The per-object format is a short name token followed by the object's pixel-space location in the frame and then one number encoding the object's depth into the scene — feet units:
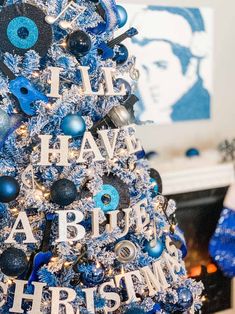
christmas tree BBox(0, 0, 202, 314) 3.67
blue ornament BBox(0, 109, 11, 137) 3.59
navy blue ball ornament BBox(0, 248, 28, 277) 3.59
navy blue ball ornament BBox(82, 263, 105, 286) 3.76
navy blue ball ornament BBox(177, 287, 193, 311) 4.26
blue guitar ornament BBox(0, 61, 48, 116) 3.63
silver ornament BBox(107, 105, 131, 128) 4.04
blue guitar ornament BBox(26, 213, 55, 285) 3.69
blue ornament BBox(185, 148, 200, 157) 7.97
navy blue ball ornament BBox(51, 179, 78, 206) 3.61
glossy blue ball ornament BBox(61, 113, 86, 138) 3.70
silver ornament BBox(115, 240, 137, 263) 3.99
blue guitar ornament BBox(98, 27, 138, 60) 4.06
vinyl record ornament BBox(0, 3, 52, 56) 3.67
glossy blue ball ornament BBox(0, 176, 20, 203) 3.57
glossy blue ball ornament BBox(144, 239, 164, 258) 4.21
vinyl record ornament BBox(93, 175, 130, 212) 3.91
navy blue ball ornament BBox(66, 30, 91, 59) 3.72
